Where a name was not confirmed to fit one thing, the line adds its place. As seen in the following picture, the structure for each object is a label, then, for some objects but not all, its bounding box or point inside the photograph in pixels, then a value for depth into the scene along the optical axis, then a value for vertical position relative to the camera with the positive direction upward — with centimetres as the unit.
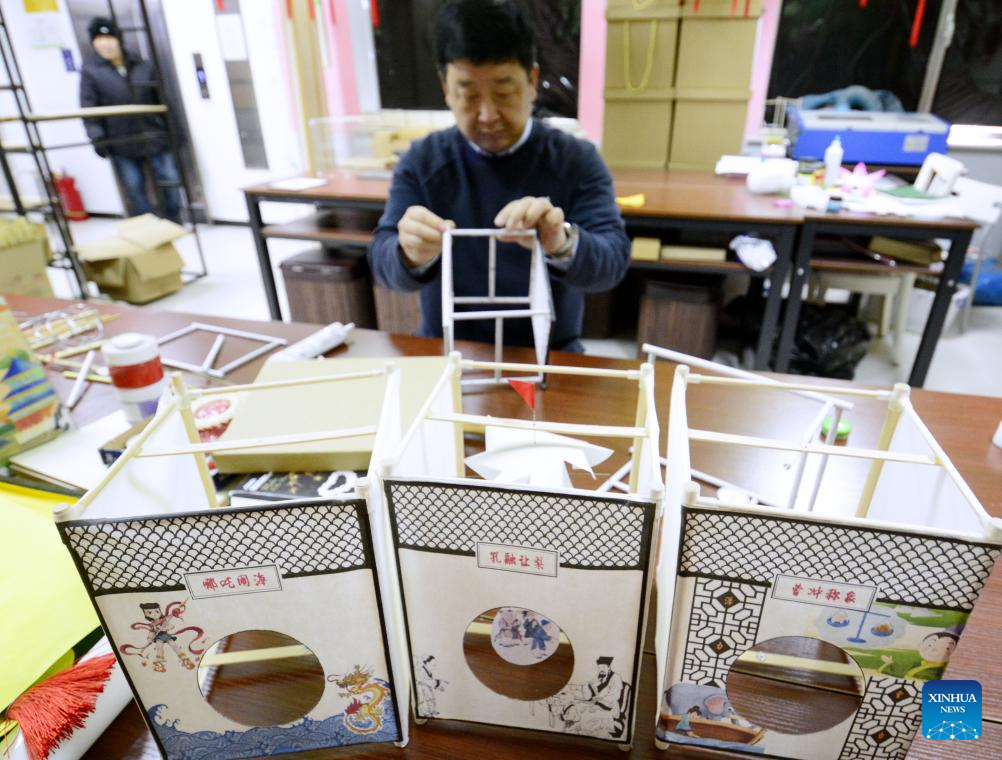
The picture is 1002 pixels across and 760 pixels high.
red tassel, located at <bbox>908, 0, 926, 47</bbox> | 322 +20
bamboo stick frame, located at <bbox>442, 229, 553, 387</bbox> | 102 -35
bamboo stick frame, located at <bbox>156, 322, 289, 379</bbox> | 120 -50
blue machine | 269 -27
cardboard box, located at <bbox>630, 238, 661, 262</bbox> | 247 -64
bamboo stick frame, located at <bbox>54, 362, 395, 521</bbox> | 44 -28
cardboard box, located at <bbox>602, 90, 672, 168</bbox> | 299 -26
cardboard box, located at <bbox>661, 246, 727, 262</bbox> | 244 -65
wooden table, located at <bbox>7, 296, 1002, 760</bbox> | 53 -51
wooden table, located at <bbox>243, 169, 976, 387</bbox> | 218 -51
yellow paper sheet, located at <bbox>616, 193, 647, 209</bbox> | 239 -45
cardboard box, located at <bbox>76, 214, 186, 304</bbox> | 333 -88
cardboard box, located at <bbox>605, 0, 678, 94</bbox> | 279 +11
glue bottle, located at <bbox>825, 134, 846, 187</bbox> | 252 -35
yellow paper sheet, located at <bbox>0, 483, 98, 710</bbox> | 54 -45
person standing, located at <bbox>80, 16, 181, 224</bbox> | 402 -10
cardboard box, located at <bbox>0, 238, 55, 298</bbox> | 301 -82
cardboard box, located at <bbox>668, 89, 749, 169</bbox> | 287 -24
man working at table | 132 -26
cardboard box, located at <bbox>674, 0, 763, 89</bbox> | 271 +11
